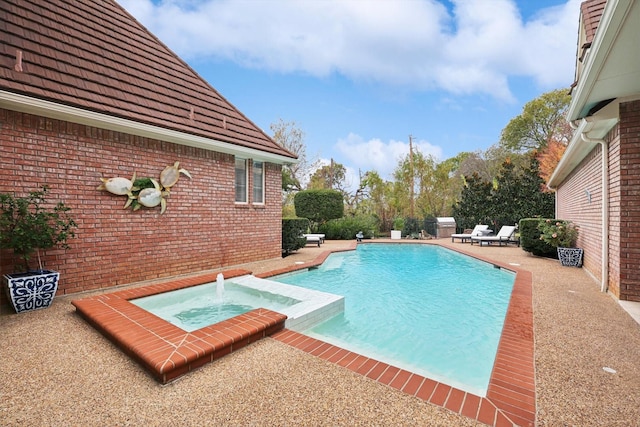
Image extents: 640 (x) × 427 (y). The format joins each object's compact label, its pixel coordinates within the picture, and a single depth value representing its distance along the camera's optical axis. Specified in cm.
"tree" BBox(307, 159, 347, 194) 2467
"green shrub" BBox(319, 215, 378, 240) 1836
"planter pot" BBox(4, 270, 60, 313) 443
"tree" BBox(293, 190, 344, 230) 1853
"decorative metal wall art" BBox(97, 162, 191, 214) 602
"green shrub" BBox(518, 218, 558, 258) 1048
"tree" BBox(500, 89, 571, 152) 2422
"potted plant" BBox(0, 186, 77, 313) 440
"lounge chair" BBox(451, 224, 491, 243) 1635
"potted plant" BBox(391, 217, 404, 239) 1999
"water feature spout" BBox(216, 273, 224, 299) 582
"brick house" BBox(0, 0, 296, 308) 509
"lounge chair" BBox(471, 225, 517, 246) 1475
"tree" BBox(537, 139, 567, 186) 1902
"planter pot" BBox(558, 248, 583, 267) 851
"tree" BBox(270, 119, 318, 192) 2216
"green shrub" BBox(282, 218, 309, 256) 1104
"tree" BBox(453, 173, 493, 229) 1864
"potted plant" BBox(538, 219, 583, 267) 860
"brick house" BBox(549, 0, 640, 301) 308
